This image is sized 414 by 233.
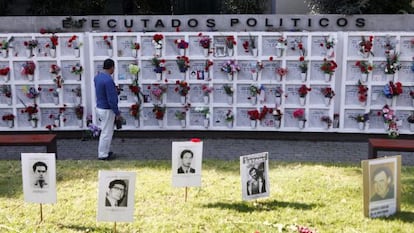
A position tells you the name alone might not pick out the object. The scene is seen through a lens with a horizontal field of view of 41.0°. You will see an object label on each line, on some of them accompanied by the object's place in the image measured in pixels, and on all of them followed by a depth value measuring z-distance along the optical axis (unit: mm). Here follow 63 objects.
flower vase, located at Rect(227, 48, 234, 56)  8984
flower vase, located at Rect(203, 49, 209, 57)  9007
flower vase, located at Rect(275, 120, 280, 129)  9062
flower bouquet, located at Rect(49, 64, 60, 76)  9073
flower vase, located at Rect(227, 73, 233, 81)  9016
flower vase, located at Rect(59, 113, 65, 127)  9219
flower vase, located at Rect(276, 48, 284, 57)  8875
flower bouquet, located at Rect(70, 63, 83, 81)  9086
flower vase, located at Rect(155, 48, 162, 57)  9030
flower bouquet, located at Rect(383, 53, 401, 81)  8664
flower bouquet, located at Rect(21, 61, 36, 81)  9062
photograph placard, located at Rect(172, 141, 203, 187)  5457
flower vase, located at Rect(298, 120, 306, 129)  9047
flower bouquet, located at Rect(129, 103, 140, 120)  9086
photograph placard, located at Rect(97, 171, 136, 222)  4582
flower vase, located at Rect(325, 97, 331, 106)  8947
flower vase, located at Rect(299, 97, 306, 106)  8969
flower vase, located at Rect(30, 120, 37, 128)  9203
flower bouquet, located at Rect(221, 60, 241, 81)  8930
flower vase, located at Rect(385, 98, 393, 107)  8828
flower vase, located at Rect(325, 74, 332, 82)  8891
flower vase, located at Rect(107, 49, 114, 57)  9070
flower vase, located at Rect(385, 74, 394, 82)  8777
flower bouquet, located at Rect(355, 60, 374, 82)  8739
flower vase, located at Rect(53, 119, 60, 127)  9242
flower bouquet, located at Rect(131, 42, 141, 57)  8992
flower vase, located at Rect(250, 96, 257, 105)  9039
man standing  7654
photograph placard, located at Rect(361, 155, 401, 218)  4949
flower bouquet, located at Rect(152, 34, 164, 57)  8953
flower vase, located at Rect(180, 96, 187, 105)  9117
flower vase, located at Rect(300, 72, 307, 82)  8906
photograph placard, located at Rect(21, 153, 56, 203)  4902
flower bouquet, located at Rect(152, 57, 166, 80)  9000
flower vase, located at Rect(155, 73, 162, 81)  9055
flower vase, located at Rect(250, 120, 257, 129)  9094
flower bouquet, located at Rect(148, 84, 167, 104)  9023
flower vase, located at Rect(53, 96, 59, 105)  9188
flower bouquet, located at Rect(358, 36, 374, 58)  8680
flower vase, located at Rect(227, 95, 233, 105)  9086
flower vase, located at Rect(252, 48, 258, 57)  8938
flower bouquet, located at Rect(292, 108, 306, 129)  8984
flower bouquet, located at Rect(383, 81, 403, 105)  8688
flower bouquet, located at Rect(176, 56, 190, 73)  8977
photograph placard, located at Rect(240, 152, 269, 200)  5312
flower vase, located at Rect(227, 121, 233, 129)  9134
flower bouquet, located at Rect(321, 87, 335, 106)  8883
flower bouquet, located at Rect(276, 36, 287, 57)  8836
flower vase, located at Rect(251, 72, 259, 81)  8977
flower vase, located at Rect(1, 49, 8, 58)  9084
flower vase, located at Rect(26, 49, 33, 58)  9094
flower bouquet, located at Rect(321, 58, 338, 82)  8805
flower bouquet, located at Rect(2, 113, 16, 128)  9164
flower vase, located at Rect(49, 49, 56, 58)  9078
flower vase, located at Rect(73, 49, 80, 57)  9094
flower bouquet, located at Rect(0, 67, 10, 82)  9070
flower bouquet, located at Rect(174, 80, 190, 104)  9016
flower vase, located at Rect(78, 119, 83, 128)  9234
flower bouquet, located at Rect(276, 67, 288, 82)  8891
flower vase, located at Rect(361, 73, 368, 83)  8812
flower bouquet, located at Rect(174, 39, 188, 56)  8969
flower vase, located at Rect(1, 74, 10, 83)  9117
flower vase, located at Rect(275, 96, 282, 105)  9018
